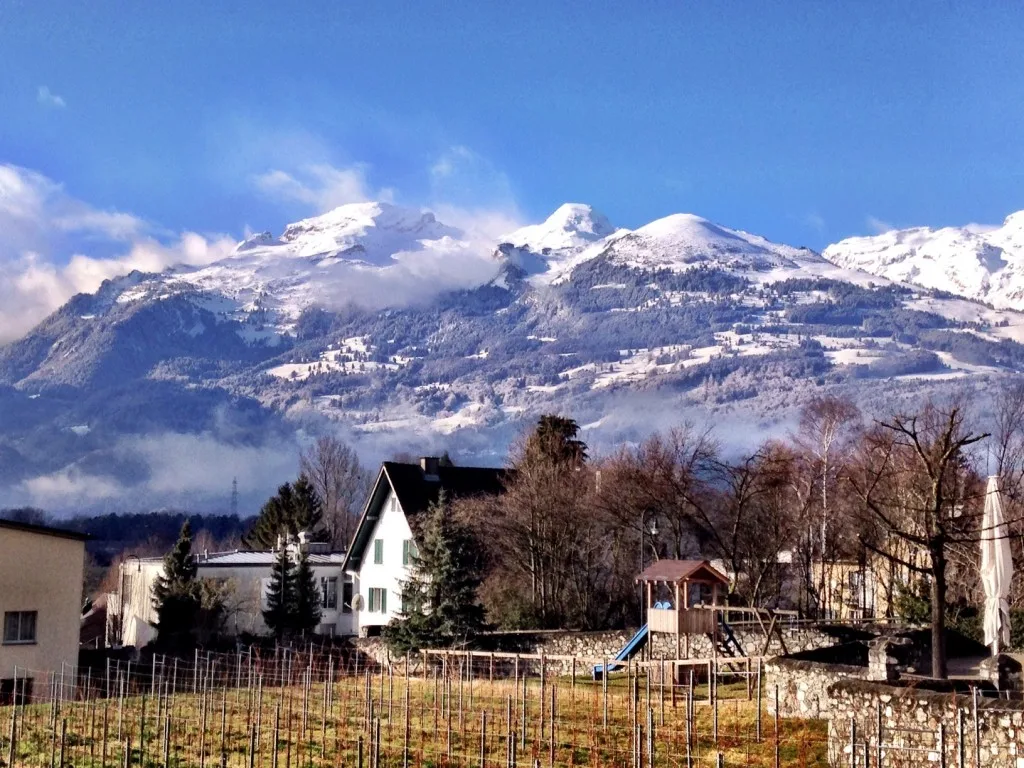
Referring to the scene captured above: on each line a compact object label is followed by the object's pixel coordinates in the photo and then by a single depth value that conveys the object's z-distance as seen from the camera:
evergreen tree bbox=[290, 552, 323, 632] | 55.38
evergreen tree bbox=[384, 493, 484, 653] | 40.88
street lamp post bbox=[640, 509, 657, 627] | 53.37
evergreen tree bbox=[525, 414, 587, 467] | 60.16
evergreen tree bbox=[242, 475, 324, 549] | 86.00
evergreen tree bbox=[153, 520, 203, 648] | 54.28
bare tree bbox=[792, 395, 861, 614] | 52.81
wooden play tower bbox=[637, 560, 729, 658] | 34.97
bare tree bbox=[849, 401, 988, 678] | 22.70
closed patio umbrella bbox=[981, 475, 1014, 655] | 25.33
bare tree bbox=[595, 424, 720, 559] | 53.97
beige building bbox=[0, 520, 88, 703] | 36.28
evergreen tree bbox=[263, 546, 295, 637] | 54.91
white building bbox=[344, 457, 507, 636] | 58.78
